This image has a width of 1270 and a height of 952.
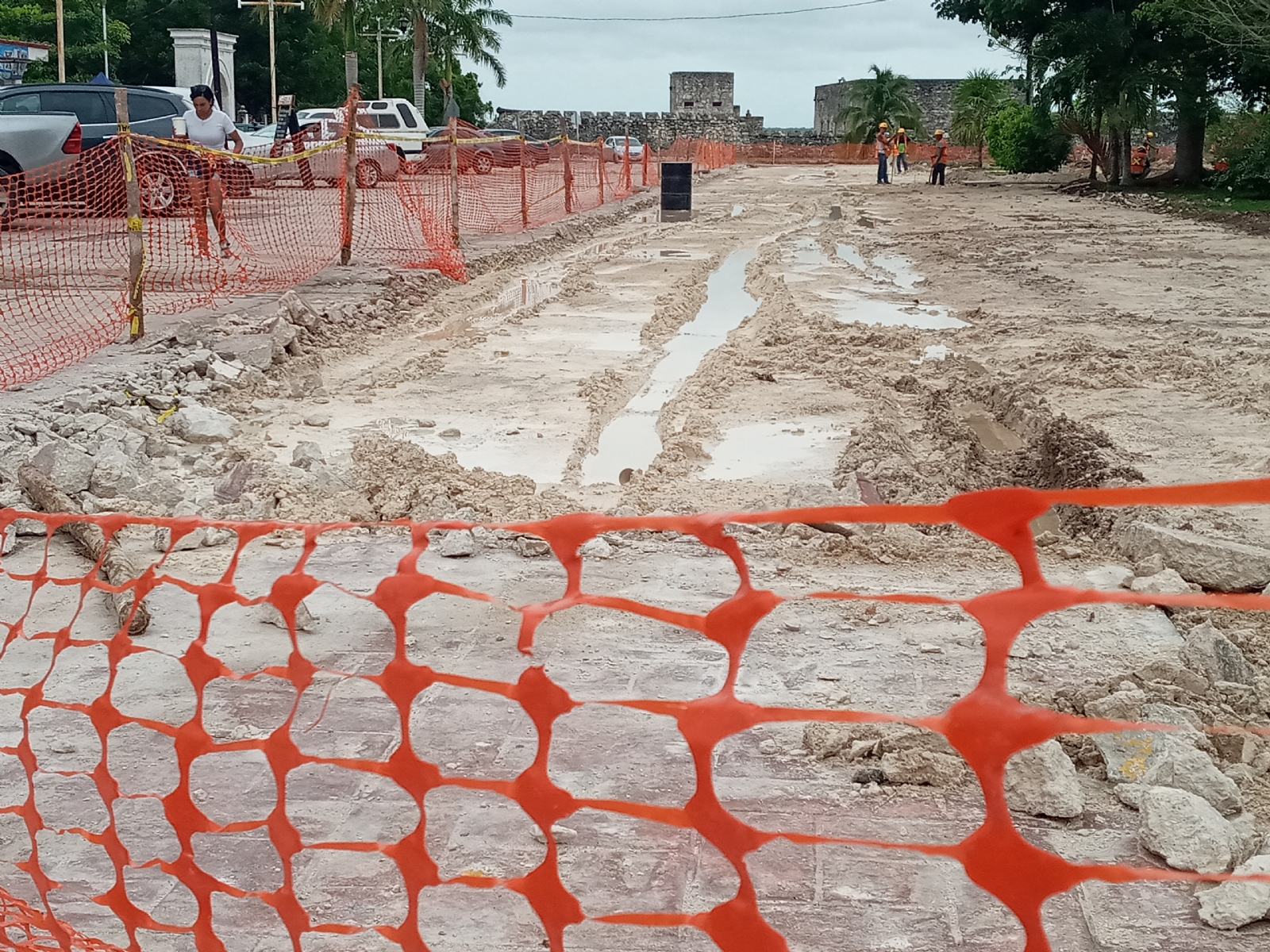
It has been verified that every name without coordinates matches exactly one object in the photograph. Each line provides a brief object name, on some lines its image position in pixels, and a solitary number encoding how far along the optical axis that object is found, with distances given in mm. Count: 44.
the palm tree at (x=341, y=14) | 41781
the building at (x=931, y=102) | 68625
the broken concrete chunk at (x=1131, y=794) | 3186
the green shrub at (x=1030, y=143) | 34844
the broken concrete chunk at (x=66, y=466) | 5688
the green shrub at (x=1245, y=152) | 26094
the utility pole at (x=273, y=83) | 39469
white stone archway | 35750
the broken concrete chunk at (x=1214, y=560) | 4637
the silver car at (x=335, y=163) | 20641
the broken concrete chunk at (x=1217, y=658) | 3781
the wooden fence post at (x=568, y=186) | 21886
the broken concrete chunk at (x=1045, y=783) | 3152
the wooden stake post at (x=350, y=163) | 12586
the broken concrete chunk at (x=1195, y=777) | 3055
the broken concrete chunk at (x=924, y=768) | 3326
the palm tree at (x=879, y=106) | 58281
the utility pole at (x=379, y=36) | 52719
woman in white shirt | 11961
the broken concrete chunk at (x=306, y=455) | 6172
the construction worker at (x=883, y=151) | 33875
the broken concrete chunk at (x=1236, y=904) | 2705
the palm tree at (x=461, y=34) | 52312
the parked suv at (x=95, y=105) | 15938
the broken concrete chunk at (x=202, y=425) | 6988
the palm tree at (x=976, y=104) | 48656
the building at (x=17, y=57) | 36219
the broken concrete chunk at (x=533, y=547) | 5148
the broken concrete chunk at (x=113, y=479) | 5770
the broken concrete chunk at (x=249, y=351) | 8531
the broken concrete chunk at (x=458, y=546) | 5117
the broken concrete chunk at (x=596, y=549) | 5121
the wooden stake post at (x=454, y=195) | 14927
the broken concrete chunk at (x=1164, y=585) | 4500
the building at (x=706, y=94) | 72062
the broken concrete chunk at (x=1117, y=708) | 3496
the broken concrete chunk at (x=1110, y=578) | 4777
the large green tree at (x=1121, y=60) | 27859
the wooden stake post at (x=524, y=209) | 18078
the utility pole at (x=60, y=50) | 24166
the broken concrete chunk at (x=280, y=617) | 4355
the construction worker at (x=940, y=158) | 32750
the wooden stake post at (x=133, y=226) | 8516
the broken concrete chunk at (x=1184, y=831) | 2877
